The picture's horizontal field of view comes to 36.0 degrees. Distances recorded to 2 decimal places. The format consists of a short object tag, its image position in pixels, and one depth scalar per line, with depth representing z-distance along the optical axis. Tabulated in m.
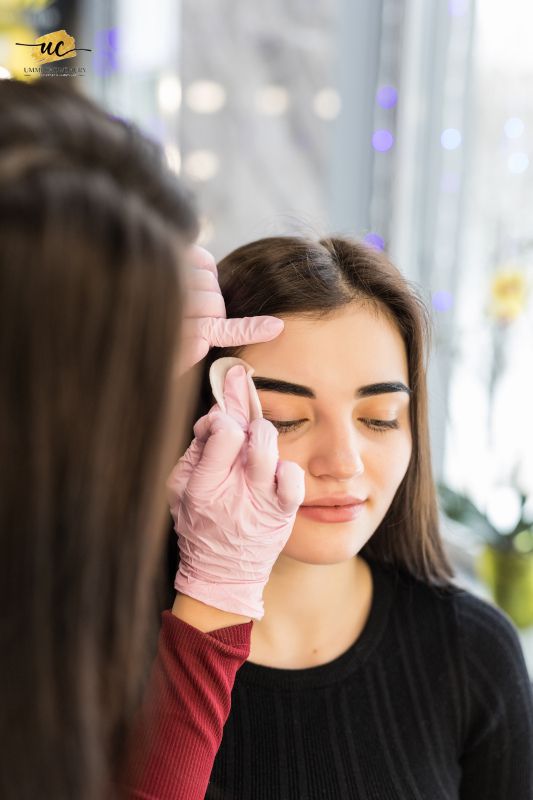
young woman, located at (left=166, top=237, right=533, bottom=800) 0.88
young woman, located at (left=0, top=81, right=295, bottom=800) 0.45
